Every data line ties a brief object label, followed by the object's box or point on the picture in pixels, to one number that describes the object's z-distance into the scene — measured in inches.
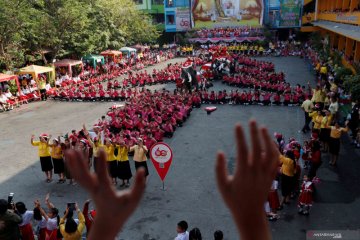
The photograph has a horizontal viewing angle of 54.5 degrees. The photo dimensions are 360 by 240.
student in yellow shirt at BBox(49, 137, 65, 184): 366.3
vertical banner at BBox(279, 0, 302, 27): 1620.3
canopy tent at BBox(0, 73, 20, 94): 725.8
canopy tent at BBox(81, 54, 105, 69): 1107.9
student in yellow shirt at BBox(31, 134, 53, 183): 365.4
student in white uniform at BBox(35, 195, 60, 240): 224.4
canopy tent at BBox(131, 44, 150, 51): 1477.9
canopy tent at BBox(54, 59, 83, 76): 979.3
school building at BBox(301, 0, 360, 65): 747.1
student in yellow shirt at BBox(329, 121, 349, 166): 355.9
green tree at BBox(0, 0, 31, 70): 745.6
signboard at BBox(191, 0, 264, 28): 1681.8
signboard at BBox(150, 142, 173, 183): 315.9
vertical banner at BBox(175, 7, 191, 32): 1765.5
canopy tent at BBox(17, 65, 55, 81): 805.9
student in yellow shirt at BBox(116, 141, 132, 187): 345.4
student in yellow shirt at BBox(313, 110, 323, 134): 404.5
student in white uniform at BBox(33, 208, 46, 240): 236.2
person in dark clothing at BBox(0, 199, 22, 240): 196.1
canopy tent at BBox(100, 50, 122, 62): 1191.6
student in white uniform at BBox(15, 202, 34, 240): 234.7
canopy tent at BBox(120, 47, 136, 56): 1316.4
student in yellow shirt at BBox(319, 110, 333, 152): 391.9
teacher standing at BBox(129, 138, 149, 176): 337.7
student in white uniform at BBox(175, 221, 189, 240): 202.2
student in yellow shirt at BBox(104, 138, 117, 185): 348.8
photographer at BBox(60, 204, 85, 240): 197.0
